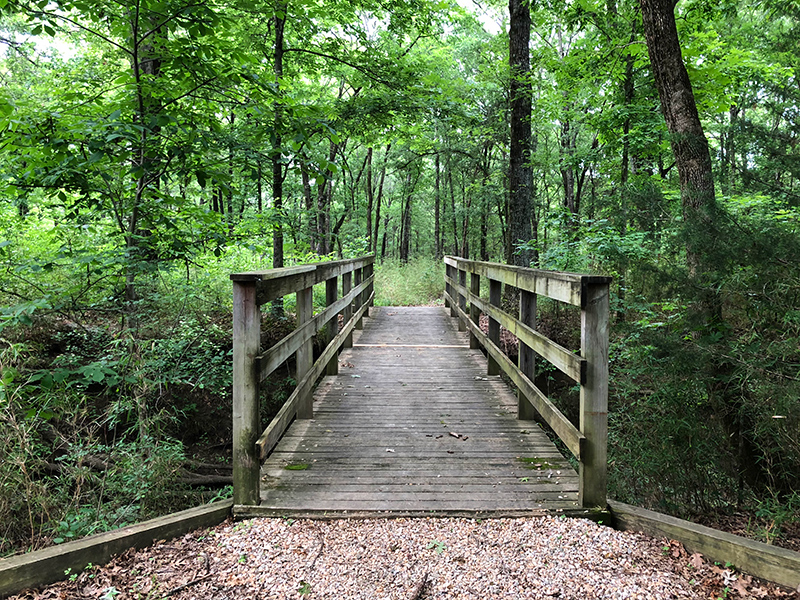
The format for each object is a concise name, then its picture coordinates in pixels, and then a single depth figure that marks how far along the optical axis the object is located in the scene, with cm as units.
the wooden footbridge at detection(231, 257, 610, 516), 260
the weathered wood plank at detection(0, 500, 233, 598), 186
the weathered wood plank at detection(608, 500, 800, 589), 187
